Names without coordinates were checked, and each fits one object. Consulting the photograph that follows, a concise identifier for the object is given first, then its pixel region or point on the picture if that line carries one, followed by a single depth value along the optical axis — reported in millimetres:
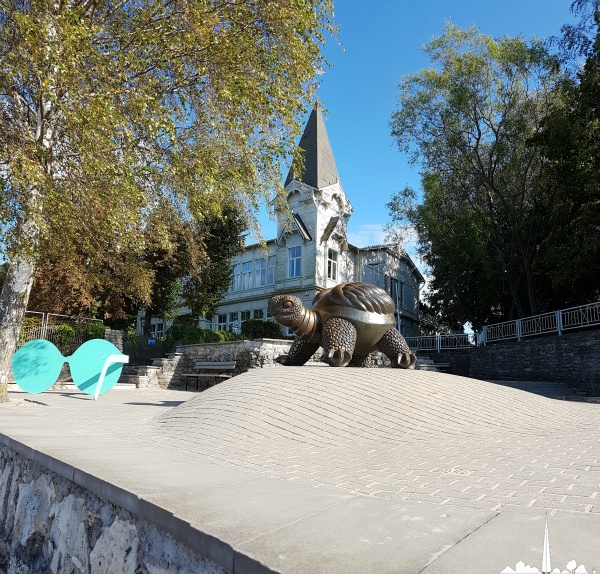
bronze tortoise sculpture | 9320
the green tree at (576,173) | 18516
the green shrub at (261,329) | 27547
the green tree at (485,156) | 23859
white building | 31031
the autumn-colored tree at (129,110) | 8617
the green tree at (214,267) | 23734
